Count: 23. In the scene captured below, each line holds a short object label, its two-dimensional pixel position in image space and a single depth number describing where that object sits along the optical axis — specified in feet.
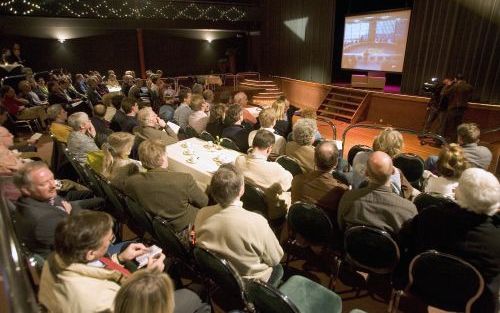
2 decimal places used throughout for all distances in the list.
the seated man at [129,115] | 16.69
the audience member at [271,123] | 13.64
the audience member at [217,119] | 15.69
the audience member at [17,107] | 23.85
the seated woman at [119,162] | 10.31
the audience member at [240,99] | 17.49
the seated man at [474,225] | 6.20
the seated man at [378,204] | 7.37
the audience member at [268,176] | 9.62
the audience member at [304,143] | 11.44
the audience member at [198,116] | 17.37
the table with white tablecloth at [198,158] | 11.24
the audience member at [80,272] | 4.86
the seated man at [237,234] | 6.53
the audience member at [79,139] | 12.91
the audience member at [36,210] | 7.29
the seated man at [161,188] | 8.71
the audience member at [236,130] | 14.66
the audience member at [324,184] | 8.48
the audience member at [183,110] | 19.40
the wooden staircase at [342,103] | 30.19
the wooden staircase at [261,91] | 41.73
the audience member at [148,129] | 14.05
